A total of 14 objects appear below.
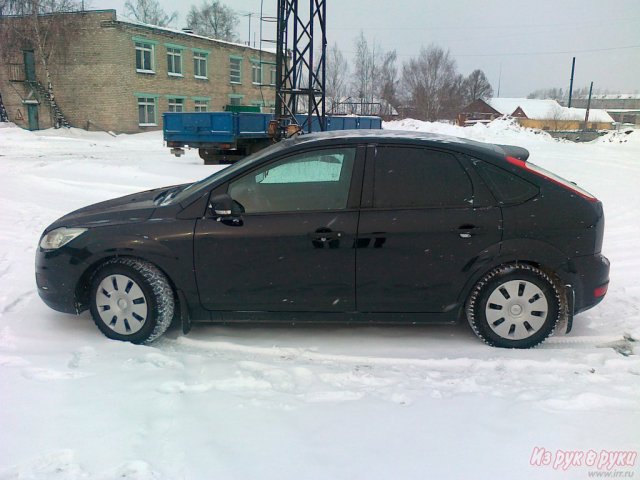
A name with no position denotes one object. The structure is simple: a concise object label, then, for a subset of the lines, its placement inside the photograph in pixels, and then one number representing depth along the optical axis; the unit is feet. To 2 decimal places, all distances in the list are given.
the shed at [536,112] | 188.75
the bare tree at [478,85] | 269.19
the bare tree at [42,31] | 97.30
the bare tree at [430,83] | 204.85
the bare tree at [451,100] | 208.85
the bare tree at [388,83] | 195.71
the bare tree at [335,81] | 182.09
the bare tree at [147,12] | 220.64
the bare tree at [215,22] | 226.79
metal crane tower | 56.95
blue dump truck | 56.85
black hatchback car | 12.37
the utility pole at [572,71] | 203.21
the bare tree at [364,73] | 199.41
